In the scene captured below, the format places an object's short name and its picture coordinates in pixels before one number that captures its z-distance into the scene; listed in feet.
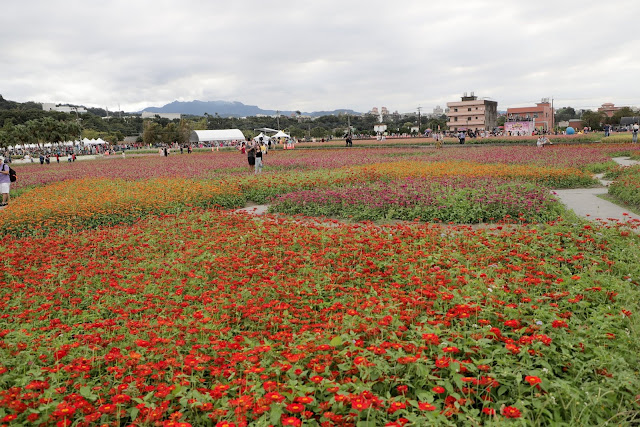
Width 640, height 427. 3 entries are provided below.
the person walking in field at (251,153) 59.71
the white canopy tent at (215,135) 205.59
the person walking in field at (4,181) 42.19
